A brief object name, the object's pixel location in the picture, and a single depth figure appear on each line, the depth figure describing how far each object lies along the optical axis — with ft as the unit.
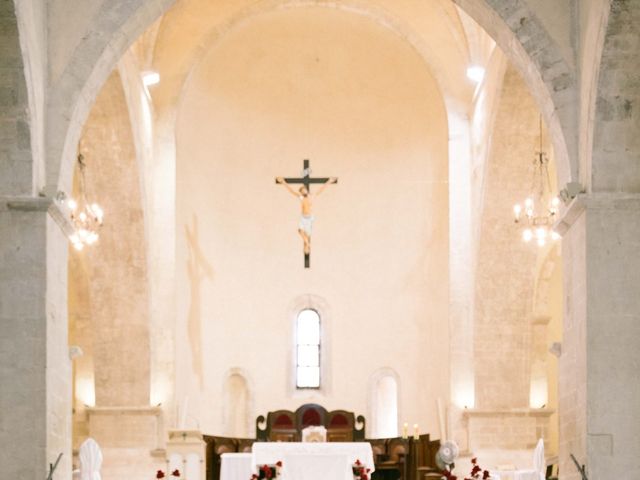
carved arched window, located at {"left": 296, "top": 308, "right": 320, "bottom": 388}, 75.41
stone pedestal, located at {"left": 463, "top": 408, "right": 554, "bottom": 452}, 65.16
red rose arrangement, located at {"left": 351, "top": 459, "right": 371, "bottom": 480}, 46.70
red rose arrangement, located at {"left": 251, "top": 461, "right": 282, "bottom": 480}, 42.34
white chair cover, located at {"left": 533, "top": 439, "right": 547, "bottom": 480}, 54.29
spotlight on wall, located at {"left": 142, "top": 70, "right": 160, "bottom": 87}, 63.57
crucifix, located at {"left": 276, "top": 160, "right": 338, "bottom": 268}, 67.56
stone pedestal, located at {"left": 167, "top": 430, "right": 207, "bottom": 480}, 63.67
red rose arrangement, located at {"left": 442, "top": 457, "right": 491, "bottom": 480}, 35.61
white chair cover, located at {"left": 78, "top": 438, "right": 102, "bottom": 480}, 50.60
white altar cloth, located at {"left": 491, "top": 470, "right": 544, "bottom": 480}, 56.18
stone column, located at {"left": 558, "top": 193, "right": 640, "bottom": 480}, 37.88
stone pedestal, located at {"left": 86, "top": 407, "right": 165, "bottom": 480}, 63.93
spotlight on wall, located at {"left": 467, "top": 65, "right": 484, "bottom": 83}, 63.93
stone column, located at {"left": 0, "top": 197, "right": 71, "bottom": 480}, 38.37
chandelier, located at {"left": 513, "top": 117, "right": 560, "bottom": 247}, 55.57
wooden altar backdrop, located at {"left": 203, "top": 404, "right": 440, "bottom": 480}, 67.36
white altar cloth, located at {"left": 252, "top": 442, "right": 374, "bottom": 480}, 52.49
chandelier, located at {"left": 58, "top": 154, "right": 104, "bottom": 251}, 53.52
